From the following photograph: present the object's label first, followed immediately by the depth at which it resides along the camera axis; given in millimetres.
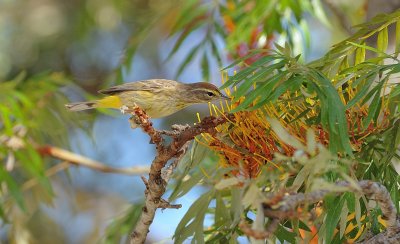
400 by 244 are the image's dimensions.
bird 6621
